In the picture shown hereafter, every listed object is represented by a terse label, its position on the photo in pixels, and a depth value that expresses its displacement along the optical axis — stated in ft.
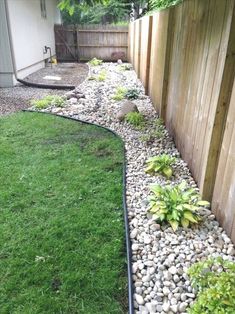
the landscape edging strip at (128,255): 5.84
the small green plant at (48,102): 18.54
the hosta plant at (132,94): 20.79
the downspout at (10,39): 23.21
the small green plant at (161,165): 10.40
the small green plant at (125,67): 34.10
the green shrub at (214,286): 5.20
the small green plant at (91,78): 27.73
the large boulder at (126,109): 16.19
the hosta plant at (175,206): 7.86
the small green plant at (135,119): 15.43
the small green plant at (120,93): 20.33
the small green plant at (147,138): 13.41
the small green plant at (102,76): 27.24
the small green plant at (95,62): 38.37
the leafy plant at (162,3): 18.56
